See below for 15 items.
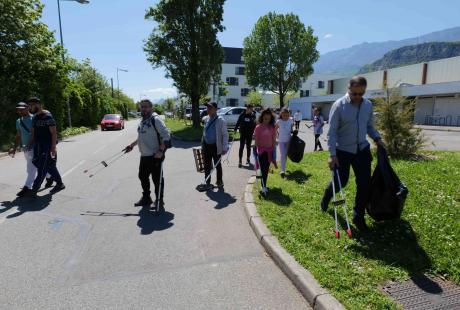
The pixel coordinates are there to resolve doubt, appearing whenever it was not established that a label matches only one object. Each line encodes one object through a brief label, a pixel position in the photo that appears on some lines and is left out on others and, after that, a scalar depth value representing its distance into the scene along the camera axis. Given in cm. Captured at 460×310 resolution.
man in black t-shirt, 687
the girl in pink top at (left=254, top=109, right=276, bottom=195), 675
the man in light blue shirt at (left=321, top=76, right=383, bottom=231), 440
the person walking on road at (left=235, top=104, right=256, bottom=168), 1030
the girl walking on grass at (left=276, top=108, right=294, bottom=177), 848
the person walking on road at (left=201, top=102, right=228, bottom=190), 721
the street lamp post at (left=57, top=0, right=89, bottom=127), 2257
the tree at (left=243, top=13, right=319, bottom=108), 4878
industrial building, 3136
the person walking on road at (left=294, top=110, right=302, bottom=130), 2315
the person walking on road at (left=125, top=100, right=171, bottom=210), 594
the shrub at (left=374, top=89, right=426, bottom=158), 941
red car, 3089
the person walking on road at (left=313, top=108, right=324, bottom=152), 1288
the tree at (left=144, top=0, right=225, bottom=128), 2311
